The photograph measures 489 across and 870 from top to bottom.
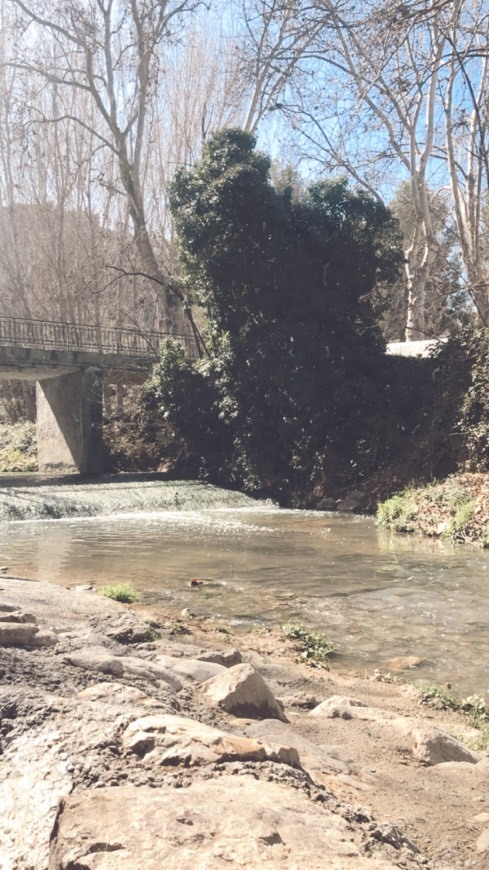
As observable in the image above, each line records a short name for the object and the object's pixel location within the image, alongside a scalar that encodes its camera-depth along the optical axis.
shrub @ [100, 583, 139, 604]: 7.23
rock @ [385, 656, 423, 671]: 5.50
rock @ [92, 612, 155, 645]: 4.96
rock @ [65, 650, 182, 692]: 3.21
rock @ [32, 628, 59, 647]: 3.69
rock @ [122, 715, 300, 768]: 2.16
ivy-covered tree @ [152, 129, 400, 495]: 17.89
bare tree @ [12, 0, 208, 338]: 23.06
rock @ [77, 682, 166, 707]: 2.66
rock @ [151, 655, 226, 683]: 3.79
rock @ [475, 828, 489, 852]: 2.32
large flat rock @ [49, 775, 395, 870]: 1.65
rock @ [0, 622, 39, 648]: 3.57
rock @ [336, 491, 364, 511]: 16.38
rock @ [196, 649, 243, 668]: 4.39
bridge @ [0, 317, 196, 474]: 21.67
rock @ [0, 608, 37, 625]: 4.21
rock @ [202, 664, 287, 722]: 3.22
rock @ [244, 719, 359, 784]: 2.69
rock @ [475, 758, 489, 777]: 3.09
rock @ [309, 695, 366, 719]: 3.79
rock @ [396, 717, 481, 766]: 3.26
